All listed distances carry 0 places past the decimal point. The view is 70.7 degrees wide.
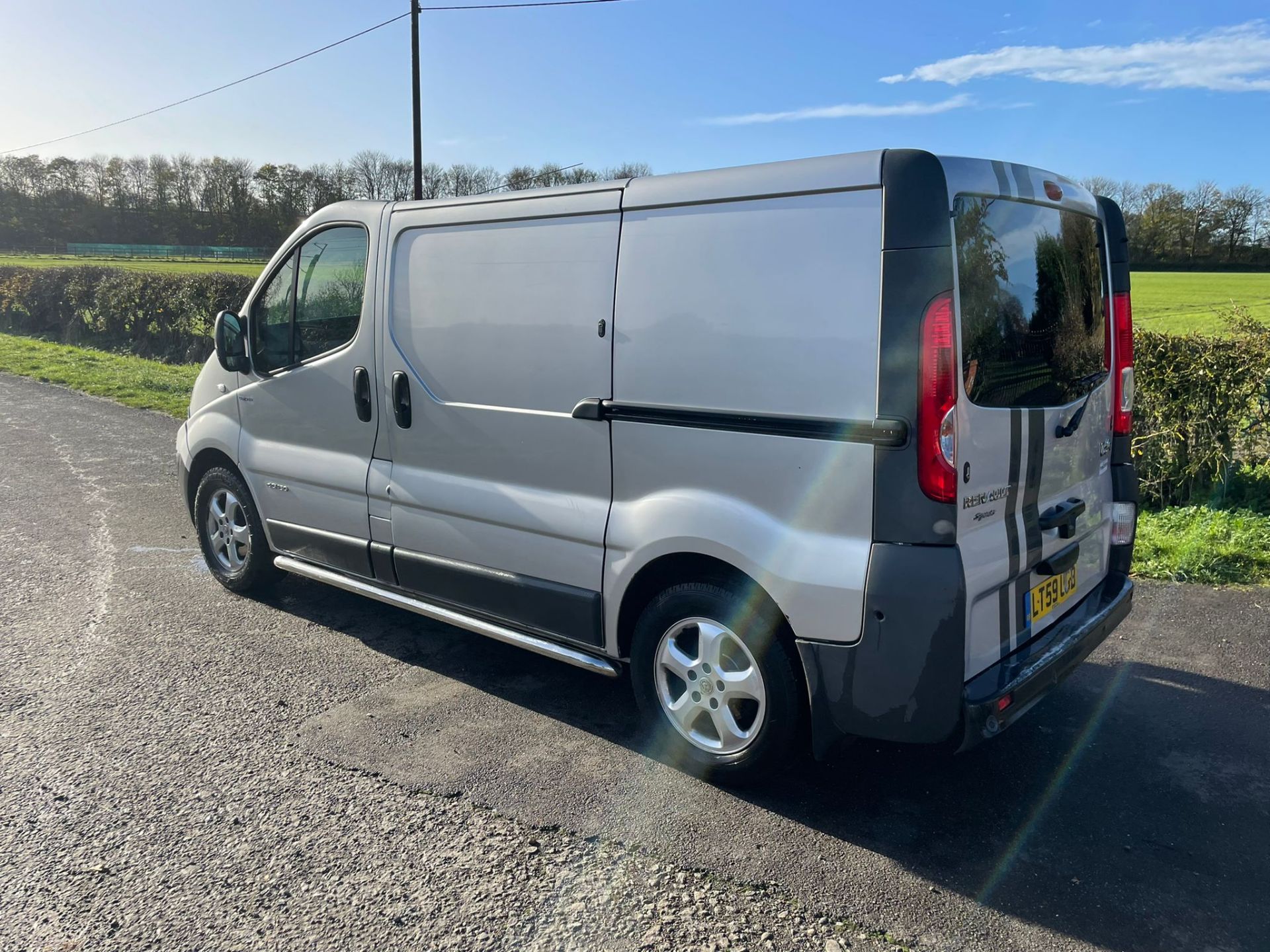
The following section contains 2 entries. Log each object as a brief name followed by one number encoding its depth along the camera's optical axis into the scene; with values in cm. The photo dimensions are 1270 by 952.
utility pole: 1868
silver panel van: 264
